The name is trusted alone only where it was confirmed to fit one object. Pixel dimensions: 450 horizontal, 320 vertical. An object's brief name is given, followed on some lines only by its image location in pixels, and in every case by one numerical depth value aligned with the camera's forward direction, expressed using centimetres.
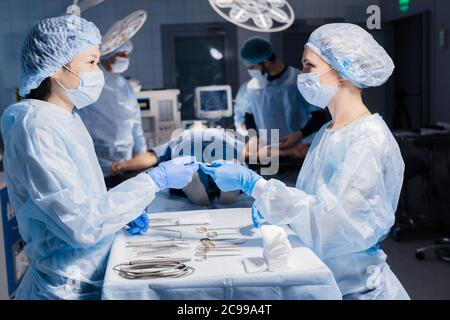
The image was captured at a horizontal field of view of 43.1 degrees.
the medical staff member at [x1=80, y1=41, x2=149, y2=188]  293
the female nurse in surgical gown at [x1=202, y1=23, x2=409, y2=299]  130
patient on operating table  209
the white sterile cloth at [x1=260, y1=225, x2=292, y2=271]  116
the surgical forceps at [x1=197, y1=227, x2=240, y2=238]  144
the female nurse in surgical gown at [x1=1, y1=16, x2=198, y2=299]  121
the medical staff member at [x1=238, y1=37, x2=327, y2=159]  287
